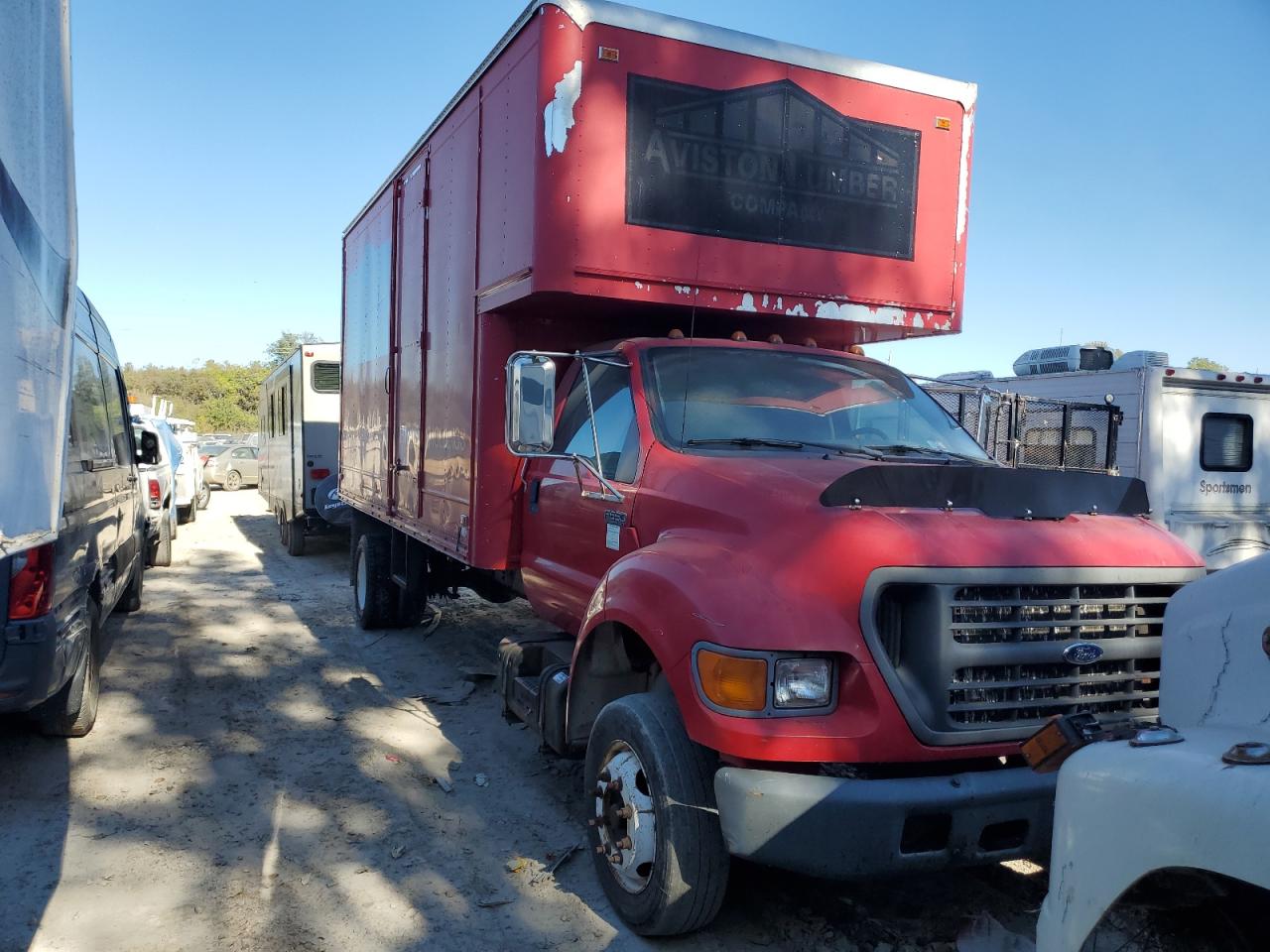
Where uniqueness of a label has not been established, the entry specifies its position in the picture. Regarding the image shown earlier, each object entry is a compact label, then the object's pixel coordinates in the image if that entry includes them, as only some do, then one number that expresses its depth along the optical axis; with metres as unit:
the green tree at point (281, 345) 65.38
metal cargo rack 9.20
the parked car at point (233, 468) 25.67
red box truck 2.85
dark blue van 4.21
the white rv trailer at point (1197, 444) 8.95
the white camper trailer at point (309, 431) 13.09
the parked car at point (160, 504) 10.71
